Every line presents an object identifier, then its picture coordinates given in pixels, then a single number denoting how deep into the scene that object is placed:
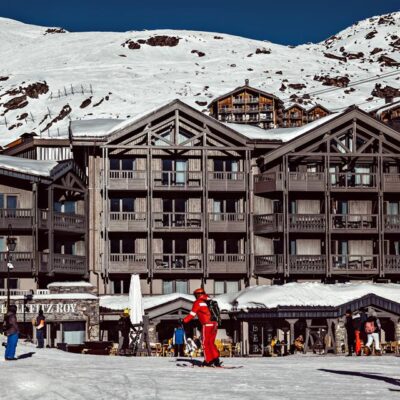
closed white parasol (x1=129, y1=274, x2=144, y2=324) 46.25
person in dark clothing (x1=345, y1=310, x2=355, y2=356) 40.42
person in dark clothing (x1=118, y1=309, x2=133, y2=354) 40.72
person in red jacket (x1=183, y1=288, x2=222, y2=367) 26.41
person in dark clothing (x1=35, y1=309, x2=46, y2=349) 41.62
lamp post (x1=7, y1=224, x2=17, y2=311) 49.49
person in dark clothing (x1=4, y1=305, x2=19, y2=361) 29.89
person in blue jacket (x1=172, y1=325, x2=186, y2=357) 39.91
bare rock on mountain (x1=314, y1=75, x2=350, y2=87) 195.80
